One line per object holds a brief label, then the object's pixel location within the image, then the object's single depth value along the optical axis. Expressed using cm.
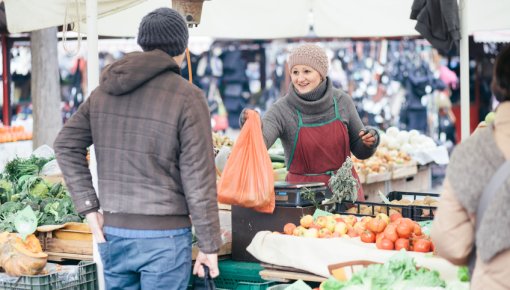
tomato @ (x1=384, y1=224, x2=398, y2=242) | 446
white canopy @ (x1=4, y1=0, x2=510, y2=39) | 827
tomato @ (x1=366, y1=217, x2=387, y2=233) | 463
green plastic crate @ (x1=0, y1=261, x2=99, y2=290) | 479
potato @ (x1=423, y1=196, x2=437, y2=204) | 569
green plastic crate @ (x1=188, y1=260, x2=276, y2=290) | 505
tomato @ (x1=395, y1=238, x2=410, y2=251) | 441
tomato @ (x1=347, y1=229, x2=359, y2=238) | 474
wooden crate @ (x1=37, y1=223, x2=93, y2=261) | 527
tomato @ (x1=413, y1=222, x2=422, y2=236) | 454
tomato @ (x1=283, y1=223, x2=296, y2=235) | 483
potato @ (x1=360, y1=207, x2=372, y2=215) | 527
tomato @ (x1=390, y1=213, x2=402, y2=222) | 481
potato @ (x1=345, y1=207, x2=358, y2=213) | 526
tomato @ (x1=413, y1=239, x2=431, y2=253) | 439
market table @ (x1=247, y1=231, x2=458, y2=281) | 425
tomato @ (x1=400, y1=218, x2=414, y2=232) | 451
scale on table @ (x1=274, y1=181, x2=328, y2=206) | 505
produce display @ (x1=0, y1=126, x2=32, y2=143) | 1269
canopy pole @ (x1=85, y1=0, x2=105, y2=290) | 477
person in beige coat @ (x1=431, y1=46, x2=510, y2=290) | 288
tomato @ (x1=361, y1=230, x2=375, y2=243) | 464
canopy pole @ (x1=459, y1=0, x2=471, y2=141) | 517
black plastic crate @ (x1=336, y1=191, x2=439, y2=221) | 511
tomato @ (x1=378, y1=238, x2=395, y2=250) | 445
